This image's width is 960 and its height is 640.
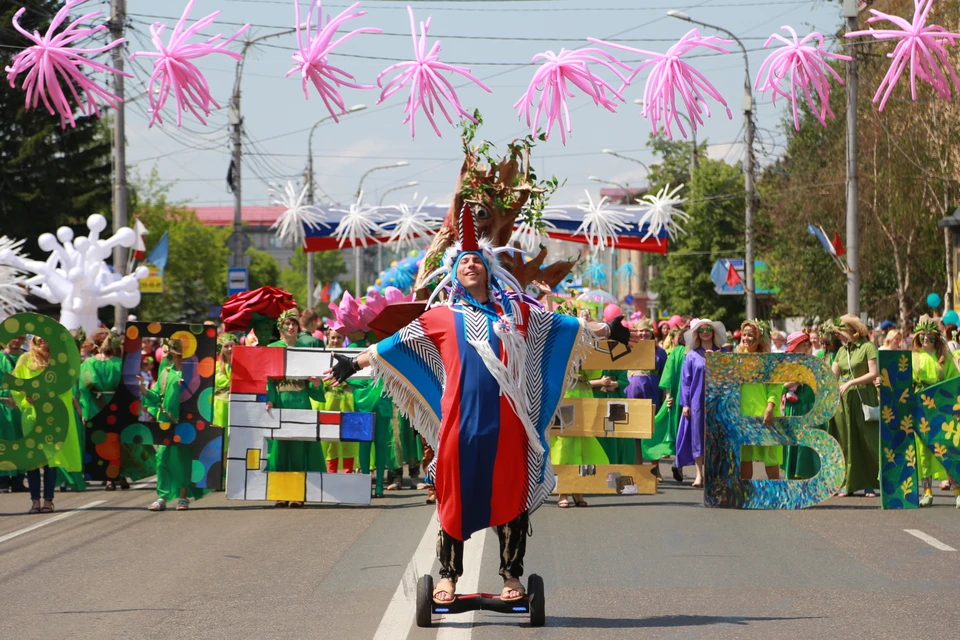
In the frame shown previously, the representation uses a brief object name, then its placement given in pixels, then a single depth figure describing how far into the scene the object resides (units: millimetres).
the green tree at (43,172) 45594
